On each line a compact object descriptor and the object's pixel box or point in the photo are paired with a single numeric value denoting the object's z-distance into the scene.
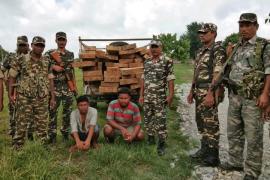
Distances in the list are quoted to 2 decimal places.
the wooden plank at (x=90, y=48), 5.12
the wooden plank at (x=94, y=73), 5.08
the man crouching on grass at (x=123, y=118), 3.62
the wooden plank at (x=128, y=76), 5.01
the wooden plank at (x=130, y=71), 4.94
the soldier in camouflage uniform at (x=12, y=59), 3.50
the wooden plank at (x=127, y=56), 5.13
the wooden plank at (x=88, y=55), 5.02
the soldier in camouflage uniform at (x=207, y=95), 3.02
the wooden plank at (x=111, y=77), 4.98
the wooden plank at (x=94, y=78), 5.10
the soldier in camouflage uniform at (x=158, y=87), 3.50
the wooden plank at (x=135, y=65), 5.10
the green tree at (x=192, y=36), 38.72
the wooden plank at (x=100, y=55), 5.07
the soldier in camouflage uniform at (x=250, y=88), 2.57
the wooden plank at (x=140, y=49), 5.16
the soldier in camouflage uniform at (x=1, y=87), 3.06
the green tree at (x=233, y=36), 34.26
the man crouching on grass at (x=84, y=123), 3.47
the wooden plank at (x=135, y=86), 5.06
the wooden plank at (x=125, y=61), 5.09
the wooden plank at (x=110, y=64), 5.09
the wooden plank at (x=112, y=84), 5.03
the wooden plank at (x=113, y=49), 5.06
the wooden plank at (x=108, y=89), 5.01
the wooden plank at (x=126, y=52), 5.06
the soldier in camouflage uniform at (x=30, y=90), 3.23
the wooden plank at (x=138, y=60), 5.19
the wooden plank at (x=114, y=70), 4.98
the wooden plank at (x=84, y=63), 4.98
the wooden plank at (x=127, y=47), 5.08
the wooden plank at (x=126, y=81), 4.97
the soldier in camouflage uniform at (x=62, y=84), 3.72
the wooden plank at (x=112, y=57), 5.07
